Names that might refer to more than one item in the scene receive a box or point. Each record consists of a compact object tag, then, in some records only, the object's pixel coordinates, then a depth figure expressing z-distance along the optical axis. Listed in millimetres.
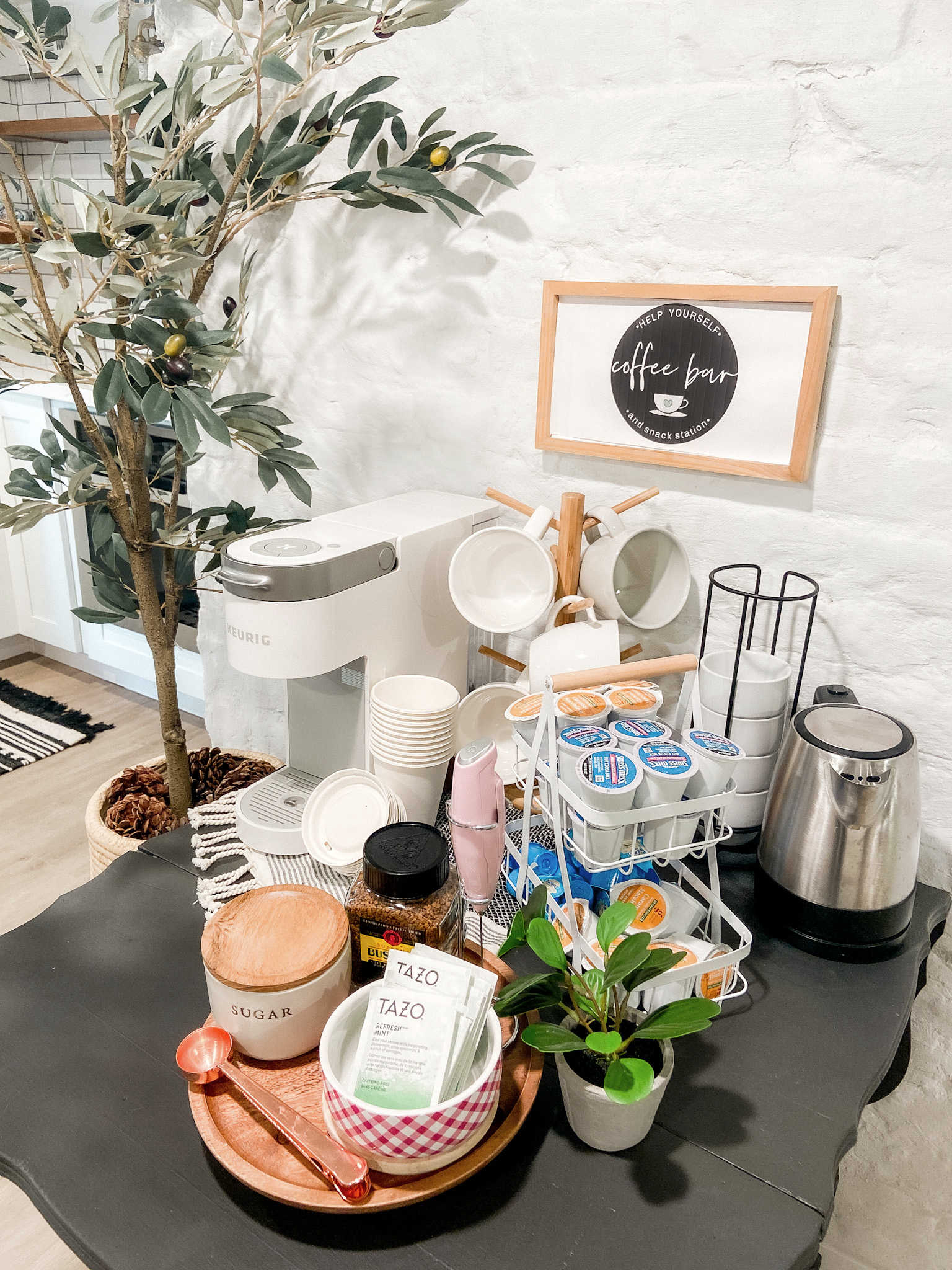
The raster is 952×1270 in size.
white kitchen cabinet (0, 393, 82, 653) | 2900
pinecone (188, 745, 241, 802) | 1655
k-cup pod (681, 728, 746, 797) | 914
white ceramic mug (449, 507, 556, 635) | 1239
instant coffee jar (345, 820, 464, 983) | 842
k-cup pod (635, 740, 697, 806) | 873
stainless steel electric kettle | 938
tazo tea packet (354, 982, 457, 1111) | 699
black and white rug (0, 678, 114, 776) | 2791
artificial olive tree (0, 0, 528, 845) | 1117
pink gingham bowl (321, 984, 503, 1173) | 679
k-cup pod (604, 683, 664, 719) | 1018
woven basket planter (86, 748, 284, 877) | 1474
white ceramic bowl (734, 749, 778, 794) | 1134
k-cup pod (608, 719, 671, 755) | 944
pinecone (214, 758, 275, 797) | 1596
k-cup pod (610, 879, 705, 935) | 942
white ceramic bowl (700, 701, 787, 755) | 1131
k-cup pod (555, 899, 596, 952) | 931
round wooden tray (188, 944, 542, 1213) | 695
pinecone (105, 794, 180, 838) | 1556
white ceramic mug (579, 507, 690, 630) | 1229
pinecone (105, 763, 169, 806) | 1668
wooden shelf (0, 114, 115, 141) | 2871
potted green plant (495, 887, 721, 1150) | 717
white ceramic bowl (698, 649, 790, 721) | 1121
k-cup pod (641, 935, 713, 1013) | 869
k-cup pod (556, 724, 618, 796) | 914
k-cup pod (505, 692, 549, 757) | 1008
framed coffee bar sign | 1157
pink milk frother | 990
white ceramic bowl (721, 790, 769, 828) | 1146
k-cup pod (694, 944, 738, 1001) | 906
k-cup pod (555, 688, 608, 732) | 979
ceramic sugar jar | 780
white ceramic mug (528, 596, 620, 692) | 1170
